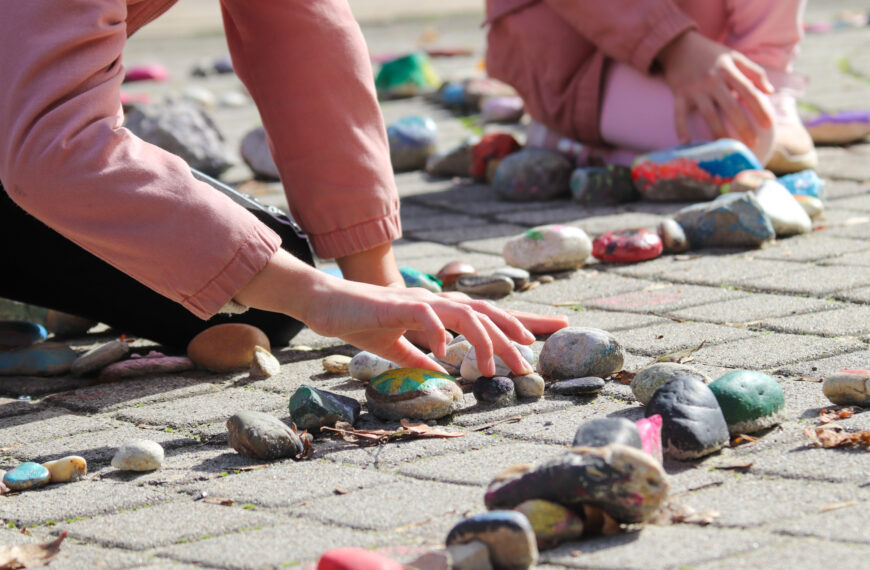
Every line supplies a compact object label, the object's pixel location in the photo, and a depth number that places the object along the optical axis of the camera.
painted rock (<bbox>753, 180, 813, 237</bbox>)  3.22
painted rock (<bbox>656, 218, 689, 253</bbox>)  3.16
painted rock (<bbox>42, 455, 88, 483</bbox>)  1.87
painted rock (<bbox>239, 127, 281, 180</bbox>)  4.59
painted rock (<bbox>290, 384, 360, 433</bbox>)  1.97
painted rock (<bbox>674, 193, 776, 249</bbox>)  3.14
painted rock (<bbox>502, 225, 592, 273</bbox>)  3.04
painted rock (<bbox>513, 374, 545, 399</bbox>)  2.07
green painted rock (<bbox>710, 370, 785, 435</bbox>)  1.78
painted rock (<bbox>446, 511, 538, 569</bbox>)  1.35
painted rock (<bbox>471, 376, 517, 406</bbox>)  2.05
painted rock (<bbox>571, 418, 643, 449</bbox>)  1.55
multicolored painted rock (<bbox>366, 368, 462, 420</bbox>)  1.98
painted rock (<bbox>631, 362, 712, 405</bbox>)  1.92
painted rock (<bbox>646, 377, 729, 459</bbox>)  1.69
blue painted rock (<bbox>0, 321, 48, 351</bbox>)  2.71
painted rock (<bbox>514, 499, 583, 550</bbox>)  1.43
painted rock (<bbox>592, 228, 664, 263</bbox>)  3.12
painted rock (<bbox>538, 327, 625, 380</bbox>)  2.13
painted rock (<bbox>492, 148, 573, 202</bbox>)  4.08
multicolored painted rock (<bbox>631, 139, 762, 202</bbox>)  3.65
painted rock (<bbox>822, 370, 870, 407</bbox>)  1.86
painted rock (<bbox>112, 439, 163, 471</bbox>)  1.87
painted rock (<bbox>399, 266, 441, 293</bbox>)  2.74
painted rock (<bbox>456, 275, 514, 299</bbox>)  2.87
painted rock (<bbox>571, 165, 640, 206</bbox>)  3.90
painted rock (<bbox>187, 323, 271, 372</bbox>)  2.49
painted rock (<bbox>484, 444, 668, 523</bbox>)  1.43
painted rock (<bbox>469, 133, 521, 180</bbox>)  4.48
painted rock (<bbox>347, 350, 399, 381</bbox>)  2.28
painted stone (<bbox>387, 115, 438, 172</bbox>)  4.78
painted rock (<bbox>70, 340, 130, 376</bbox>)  2.52
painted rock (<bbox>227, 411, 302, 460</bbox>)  1.86
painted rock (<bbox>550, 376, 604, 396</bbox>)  2.05
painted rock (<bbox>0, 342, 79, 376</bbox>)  2.56
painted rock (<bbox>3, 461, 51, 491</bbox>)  1.85
